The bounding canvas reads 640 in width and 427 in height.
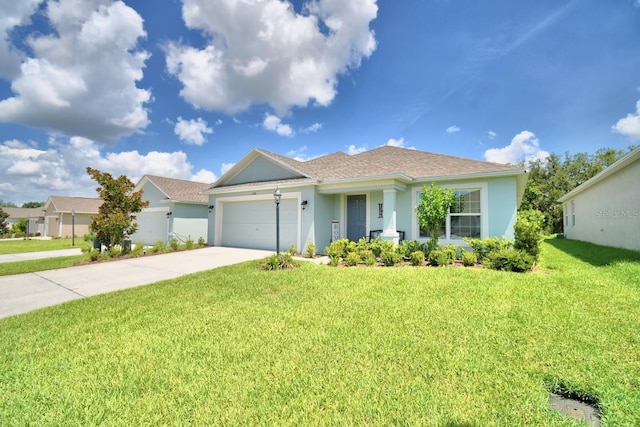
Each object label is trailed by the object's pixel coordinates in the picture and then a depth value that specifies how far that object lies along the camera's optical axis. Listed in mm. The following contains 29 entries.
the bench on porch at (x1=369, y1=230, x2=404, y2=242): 10751
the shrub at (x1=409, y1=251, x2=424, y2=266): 8531
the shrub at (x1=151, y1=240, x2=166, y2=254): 12759
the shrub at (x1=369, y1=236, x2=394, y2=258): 9048
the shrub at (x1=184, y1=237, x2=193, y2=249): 13953
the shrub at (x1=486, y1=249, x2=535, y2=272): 7391
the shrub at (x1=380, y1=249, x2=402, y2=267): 8570
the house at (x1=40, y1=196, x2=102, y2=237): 31203
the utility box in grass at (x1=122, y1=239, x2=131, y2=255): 12227
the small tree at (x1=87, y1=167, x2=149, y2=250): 11695
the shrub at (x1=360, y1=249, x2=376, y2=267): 8673
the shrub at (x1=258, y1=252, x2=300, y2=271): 8172
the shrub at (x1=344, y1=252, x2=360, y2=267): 8766
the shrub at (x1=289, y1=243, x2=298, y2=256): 10844
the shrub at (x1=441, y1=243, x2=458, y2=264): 8543
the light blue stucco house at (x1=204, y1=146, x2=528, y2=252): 9508
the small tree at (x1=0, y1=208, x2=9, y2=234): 31950
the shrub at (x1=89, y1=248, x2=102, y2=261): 10797
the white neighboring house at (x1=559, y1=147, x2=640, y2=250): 9844
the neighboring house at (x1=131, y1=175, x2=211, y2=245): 17000
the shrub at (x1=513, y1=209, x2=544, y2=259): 7938
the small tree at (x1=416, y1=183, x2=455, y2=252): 8836
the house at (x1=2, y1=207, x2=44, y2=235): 38062
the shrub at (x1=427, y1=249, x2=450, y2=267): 8242
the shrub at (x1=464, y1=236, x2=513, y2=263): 8461
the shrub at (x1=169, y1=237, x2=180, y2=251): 13543
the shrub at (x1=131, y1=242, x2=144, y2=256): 12013
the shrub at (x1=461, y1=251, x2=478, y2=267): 8156
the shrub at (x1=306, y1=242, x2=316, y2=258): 10734
